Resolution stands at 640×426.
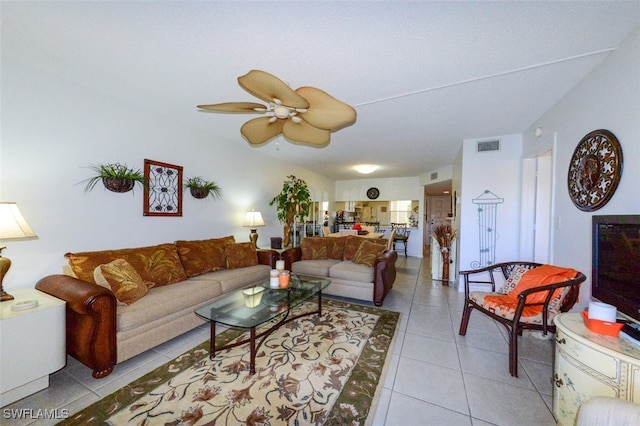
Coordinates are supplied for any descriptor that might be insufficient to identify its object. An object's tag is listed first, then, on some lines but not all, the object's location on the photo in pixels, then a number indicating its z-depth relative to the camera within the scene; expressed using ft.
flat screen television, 4.30
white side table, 4.74
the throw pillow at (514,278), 7.93
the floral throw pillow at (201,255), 9.58
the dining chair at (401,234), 22.58
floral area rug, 4.64
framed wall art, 9.68
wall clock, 25.75
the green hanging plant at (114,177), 8.19
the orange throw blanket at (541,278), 6.45
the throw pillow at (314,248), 13.38
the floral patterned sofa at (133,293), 5.59
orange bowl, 3.96
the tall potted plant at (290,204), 16.10
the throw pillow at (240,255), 10.91
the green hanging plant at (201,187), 11.37
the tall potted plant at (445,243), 14.43
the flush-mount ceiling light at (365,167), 18.64
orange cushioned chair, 5.98
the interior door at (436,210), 30.14
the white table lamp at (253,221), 13.35
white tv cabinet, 3.44
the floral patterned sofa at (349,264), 10.50
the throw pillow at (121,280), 6.47
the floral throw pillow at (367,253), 11.59
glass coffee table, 5.96
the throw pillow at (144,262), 6.78
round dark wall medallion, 5.73
